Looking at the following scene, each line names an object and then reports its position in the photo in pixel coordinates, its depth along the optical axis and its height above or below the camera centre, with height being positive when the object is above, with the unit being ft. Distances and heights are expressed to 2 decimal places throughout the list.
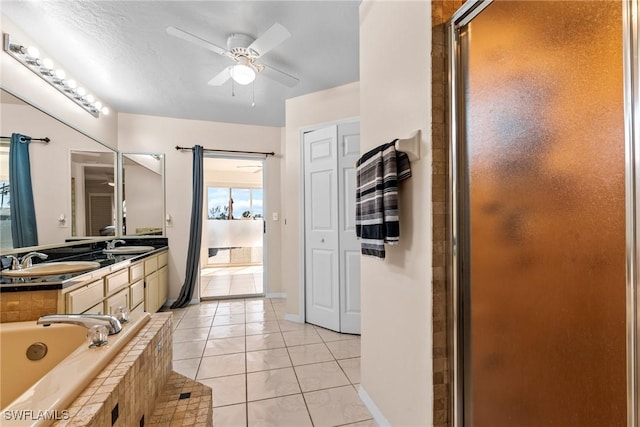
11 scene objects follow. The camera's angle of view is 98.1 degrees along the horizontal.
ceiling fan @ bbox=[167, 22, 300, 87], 5.93 +4.01
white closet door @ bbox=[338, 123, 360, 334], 9.09 -0.50
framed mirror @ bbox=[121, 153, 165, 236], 11.90 +1.16
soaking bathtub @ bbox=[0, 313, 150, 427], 3.09 -1.77
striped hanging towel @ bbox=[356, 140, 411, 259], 4.34 +0.35
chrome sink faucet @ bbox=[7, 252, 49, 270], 5.74 -0.84
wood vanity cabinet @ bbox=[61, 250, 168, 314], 5.46 -1.81
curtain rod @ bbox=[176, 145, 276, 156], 12.55 +3.25
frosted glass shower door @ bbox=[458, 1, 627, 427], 2.23 +0.00
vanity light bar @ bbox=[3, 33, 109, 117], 6.31 +3.96
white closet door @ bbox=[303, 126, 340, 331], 9.41 -0.36
